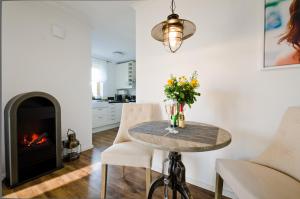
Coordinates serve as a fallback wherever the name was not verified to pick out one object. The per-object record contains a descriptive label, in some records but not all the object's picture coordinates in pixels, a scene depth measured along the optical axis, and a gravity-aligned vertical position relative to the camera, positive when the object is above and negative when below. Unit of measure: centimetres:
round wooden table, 87 -29
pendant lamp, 113 +56
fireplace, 162 -52
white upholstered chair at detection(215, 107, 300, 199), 84 -53
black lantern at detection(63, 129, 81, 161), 230 -81
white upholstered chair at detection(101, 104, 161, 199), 135 -54
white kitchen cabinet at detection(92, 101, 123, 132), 418 -55
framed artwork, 122 +56
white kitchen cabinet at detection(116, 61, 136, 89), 546 +84
